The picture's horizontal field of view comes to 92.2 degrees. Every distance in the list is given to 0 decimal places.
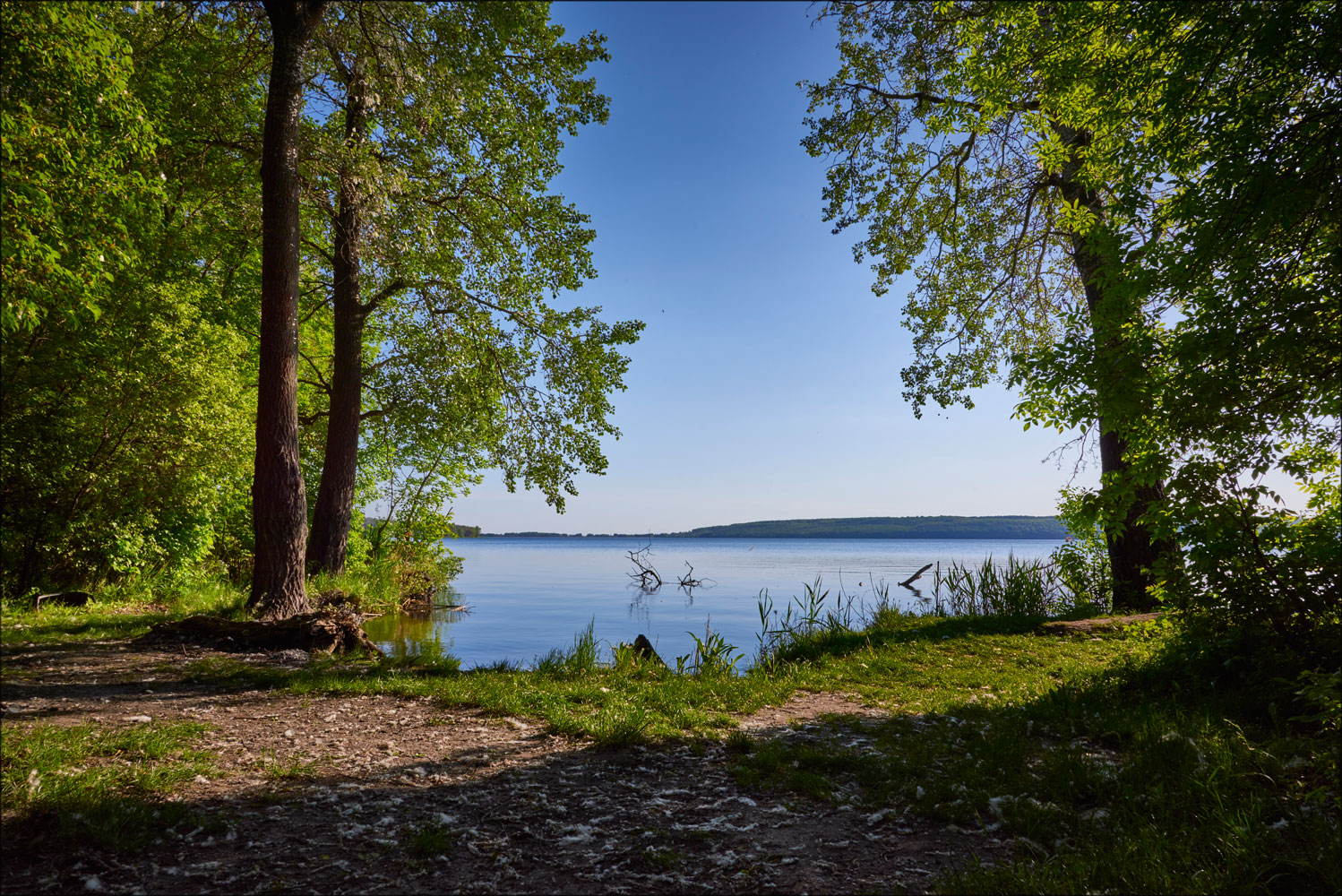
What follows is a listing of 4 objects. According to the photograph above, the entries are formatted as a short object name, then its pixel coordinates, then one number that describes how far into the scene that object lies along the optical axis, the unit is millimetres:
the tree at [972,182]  10039
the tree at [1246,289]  4254
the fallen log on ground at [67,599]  11938
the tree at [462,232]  12469
